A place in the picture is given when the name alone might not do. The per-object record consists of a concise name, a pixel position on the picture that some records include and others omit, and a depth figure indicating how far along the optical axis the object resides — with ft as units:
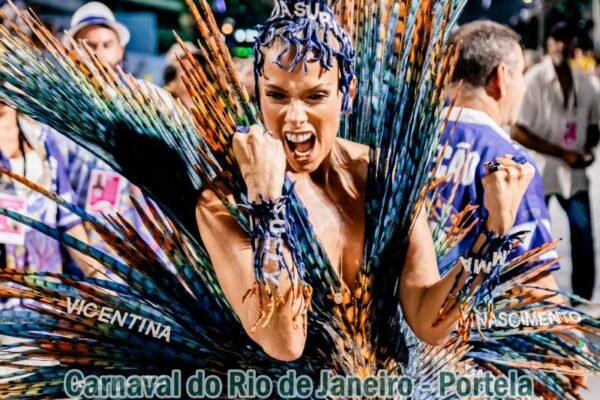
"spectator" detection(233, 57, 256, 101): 7.55
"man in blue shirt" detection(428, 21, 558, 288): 7.78
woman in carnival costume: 6.23
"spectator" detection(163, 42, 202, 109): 10.36
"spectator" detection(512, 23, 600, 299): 15.10
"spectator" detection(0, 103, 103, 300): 9.13
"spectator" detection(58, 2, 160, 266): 8.05
